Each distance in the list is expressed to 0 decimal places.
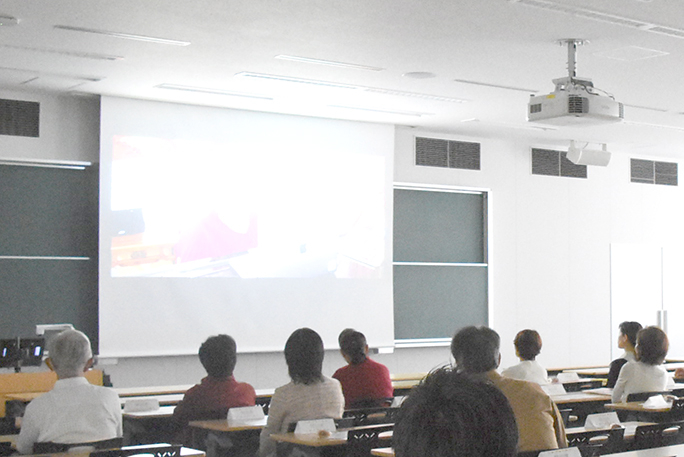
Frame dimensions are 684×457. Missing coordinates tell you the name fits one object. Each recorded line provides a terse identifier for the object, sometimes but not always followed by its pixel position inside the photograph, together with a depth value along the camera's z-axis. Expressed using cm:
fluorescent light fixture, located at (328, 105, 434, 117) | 893
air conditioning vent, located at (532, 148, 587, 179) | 1152
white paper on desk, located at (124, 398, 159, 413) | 519
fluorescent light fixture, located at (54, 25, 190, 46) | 608
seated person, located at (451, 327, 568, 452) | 330
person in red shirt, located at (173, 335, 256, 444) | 487
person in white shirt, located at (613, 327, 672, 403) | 571
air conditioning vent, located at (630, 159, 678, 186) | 1259
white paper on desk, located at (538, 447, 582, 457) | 307
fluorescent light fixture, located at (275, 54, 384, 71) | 684
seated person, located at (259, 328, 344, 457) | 445
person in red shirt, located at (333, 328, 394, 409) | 562
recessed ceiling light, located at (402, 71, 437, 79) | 739
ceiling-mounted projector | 624
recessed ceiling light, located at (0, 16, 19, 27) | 580
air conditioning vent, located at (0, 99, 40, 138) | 810
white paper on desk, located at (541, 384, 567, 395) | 612
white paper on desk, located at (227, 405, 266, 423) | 471
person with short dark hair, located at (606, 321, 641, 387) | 671
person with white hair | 367
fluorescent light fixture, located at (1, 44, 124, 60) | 661
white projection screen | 840
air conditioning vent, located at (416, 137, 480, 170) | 1048
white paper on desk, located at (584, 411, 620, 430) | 439
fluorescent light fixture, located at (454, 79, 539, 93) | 775
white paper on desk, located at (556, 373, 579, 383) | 720
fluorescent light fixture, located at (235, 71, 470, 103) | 753
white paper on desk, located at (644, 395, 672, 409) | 533
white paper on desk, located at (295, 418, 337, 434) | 427
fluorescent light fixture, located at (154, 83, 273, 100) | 795
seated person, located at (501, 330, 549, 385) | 608
